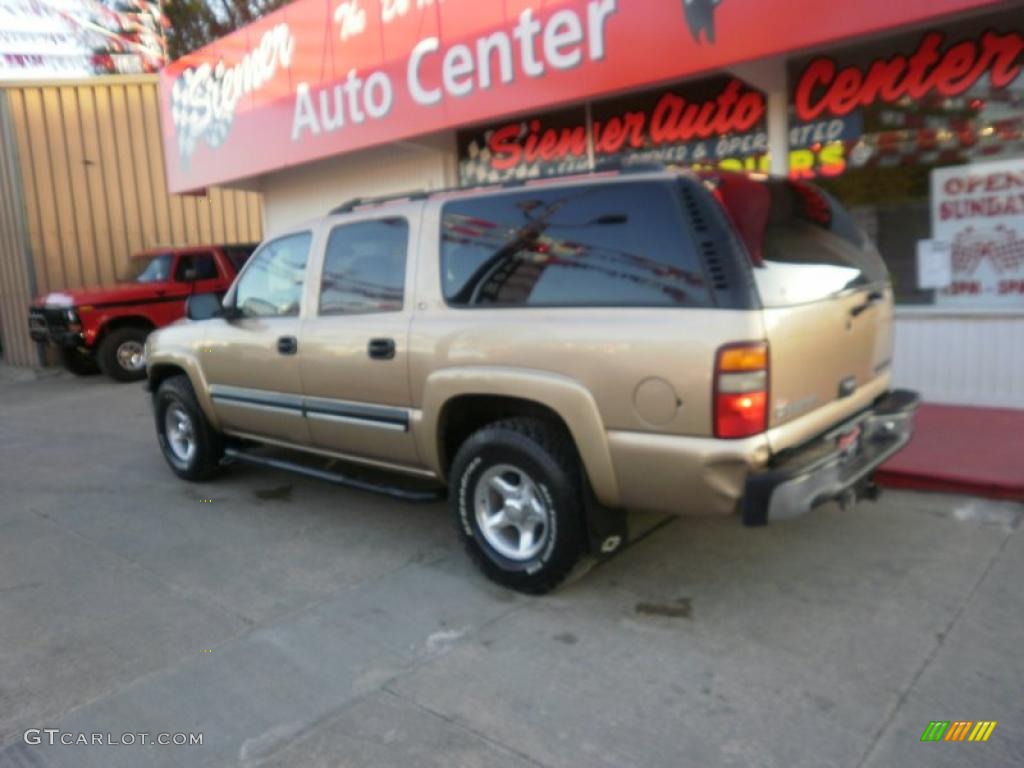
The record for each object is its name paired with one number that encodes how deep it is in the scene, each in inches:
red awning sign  251.3
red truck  491.2
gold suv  131.3
